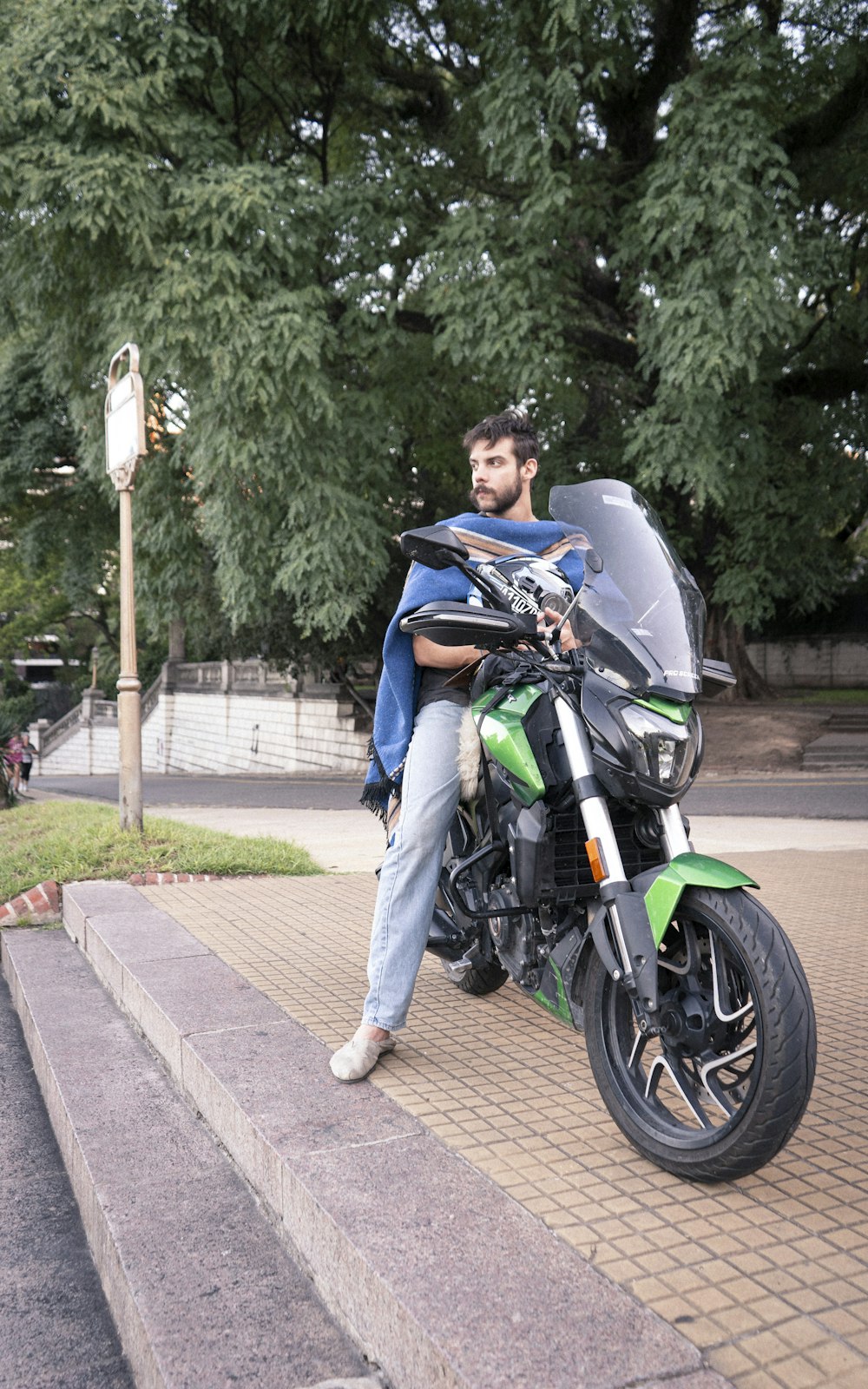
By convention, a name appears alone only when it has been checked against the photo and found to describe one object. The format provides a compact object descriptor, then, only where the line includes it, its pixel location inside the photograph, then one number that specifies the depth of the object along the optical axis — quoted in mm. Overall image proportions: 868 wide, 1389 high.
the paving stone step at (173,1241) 2133
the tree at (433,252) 12648
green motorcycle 2334
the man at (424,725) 3273
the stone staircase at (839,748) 17750
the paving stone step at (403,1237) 1793
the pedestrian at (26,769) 26814
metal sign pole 7391
